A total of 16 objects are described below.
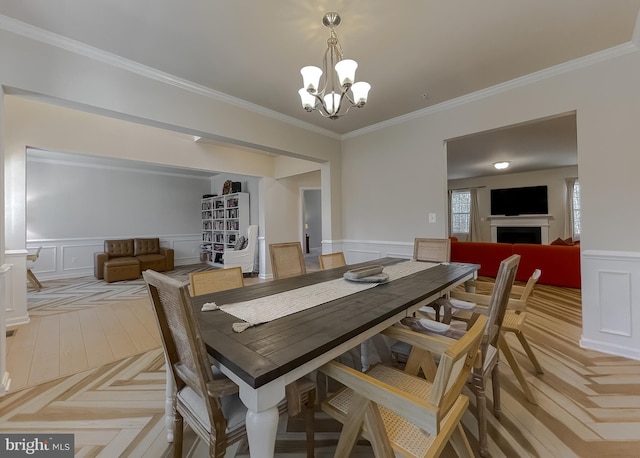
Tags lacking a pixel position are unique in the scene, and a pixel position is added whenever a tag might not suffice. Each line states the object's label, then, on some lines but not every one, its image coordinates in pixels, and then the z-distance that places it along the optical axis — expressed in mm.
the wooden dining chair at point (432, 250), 2807
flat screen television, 7191
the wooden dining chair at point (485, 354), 1311
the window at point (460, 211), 8594
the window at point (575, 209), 6730
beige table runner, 1268
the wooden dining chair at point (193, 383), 919
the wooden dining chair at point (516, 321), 1707
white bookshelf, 6355
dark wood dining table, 839
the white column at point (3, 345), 1834
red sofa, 4363
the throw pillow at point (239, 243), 6000
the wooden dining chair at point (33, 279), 4309
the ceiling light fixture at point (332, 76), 1776
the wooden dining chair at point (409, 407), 764
